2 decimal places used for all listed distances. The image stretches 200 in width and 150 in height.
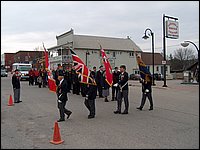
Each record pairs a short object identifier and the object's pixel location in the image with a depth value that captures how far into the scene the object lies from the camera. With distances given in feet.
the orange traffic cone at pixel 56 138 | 20.20
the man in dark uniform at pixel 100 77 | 46.62
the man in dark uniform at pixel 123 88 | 33.24
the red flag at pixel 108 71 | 40.54
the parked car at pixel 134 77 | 156.21
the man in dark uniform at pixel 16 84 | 43.98
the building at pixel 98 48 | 175.83
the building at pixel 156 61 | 224.53
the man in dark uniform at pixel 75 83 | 58.18
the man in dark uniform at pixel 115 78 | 46.51
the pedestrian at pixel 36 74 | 82.43
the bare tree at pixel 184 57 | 227.26
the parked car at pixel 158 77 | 159.53
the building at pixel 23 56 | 289.49
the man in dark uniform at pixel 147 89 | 35.42
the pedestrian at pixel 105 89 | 46.09
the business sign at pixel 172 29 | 84.29
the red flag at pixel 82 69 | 31.83
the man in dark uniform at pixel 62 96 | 28.73
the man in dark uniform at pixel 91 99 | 30.58
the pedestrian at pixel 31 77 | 84.88
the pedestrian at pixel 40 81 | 76.68
